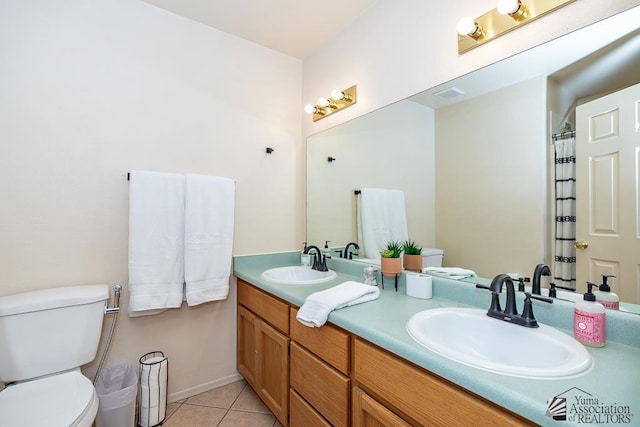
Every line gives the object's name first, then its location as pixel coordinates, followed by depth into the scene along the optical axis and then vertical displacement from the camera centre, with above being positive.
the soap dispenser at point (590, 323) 0.86 -0.32
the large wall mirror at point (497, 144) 1.02 +0.32
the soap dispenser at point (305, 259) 2.13 -0.32
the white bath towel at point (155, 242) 1.64 -0.16
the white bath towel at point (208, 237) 1.78 -0.14
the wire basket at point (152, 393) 1.63 -1.00
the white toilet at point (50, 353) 1.08 -0.64
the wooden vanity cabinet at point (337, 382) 0.77 -0.58
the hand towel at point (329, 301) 1.16 -0.35
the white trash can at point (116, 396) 1.44 -0.93
